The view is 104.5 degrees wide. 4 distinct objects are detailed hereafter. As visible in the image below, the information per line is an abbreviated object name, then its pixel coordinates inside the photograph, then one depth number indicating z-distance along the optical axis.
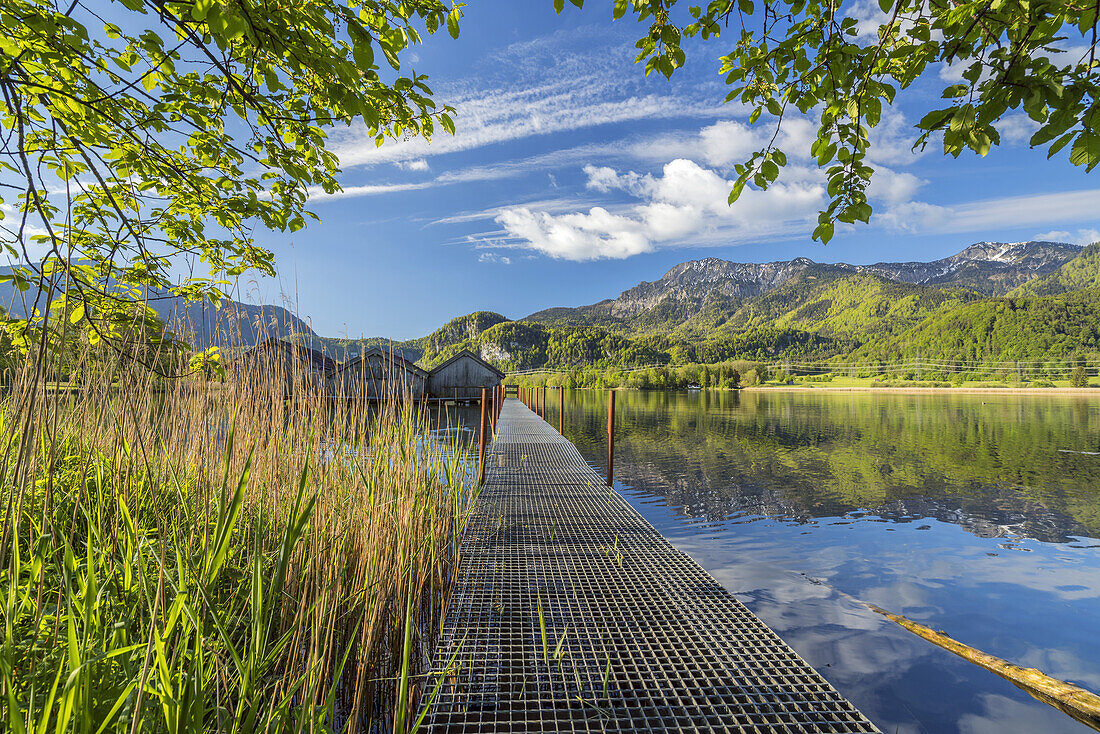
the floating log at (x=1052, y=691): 2.65
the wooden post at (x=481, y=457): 5.68
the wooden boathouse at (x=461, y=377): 29.92
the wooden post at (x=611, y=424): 6.79
